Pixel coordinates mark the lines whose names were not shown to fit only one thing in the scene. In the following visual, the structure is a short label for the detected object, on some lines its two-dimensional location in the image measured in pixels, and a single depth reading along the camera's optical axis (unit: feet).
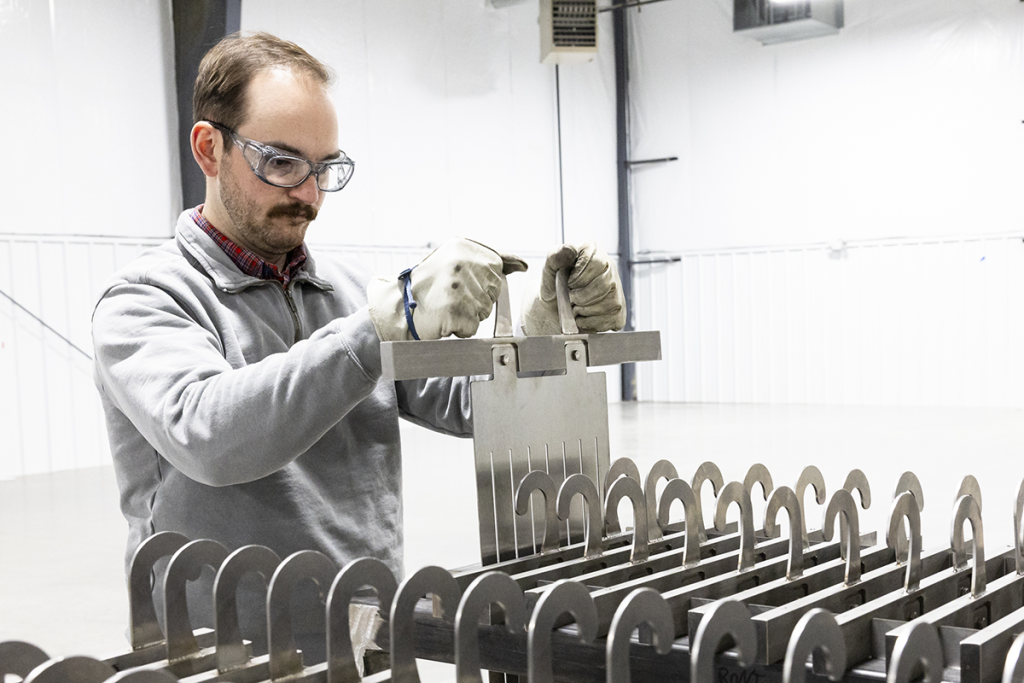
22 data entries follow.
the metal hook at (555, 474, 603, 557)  3.22
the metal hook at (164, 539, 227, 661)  2.44
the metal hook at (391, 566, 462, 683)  2.13
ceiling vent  25.68
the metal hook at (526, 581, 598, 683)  2.07
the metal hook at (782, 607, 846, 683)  1.90
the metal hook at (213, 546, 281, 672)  2.37
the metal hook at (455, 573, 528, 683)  2.10
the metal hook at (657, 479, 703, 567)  3.04
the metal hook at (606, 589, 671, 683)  2.00
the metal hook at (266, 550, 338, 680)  2.29
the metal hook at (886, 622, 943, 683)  1.91
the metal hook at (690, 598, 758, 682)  1.99
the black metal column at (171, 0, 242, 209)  19.51
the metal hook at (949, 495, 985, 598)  2.65
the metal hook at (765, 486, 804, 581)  2.83
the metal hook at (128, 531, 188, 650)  2.52
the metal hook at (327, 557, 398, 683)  2.21
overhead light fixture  26.50
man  3.33
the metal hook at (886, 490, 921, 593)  2.74
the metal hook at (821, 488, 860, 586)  2.78
